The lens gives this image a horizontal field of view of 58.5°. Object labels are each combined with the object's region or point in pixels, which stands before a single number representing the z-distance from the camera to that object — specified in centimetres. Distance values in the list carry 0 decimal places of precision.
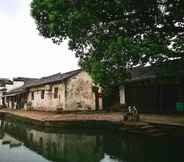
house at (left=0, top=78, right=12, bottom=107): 3170
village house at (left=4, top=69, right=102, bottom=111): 1661
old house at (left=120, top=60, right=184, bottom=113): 1284
